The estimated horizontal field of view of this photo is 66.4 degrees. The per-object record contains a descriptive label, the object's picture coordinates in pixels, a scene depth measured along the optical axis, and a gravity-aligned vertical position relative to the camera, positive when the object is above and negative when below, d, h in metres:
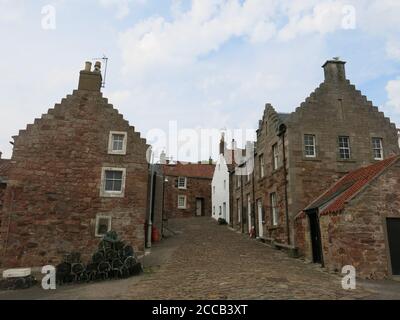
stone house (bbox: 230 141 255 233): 26.42 +2.55
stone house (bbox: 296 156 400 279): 12.65 -0.23
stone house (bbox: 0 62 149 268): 17.39 +2.08
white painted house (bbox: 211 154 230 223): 35.94 +3.53
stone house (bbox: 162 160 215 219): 43.06 +3.87
